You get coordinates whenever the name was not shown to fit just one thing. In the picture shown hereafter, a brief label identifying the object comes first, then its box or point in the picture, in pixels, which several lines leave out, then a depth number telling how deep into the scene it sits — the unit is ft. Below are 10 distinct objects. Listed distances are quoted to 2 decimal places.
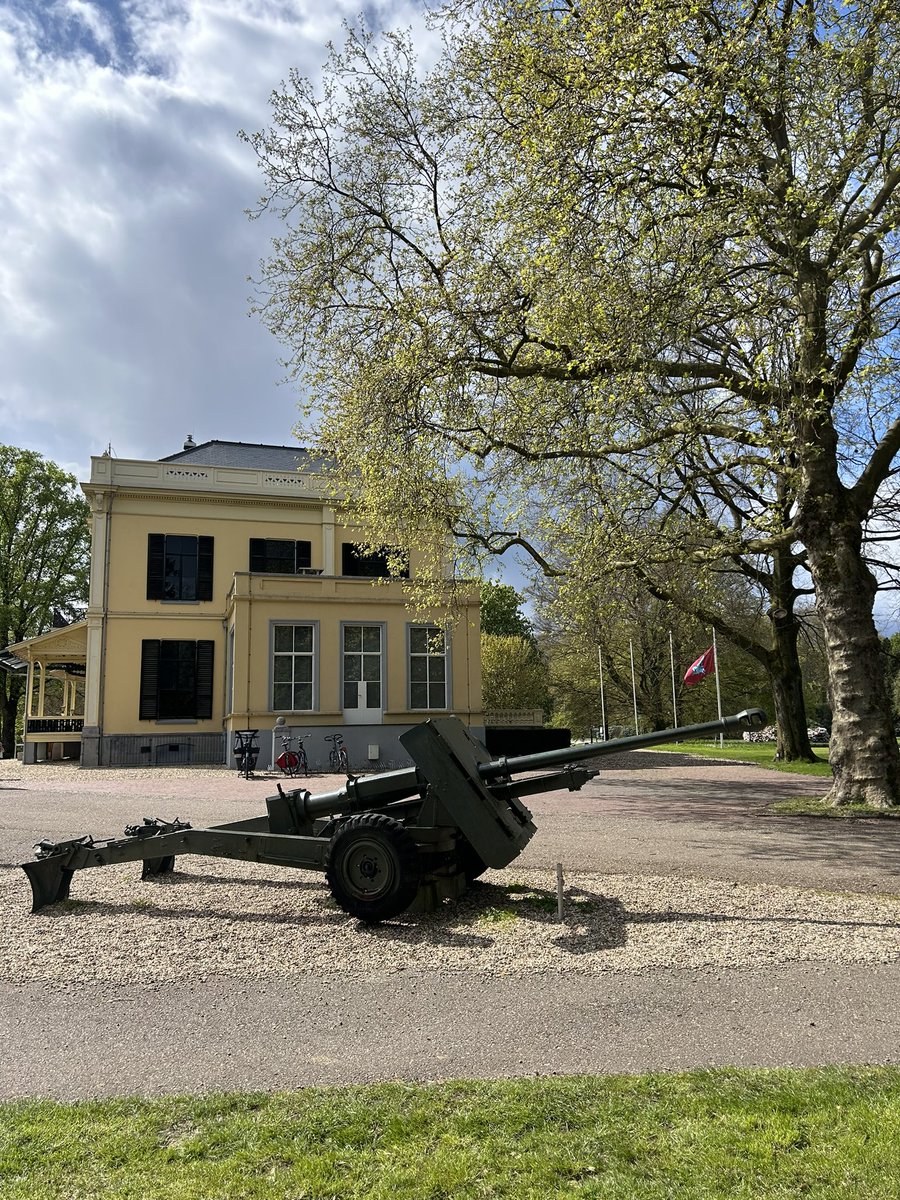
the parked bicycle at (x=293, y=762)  65.05
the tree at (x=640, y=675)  139.44
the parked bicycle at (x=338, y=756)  70.08
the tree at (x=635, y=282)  30.25
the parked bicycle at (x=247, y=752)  64.08
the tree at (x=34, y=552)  127.54
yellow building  75.36
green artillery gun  18.66
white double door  76.28
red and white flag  77.62
